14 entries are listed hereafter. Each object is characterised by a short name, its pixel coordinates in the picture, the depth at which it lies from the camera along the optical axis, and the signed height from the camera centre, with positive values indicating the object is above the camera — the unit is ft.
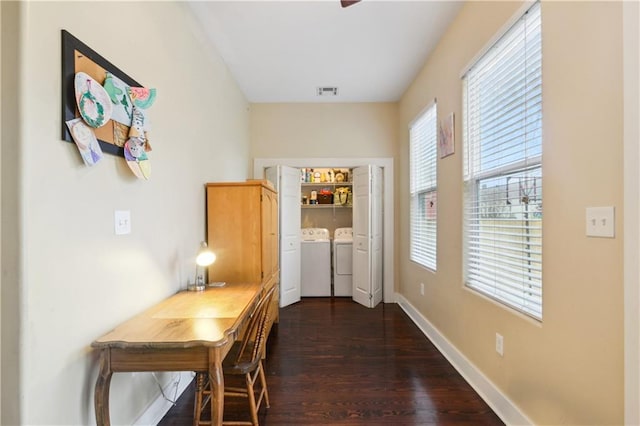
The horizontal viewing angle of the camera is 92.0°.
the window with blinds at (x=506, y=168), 5.37 +0.85
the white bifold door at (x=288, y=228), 13.24 -0.67
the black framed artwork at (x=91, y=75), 3.87 +1.88
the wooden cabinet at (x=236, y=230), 8.41 -0.47
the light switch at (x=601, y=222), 3.84 -0.15
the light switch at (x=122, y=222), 4.89 -0.13
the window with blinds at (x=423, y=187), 10.39 +0.91
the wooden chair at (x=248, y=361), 5.35 -2.68
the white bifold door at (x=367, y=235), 13.30 -1.04
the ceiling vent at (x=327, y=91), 12.60 +5.06
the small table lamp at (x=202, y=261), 7.00 -1.08
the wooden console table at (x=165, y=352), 4.11 -1.88
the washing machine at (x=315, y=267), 15.06 -2.68
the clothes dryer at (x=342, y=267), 15.05 -2.68
